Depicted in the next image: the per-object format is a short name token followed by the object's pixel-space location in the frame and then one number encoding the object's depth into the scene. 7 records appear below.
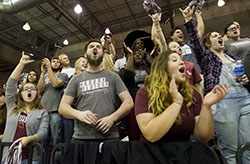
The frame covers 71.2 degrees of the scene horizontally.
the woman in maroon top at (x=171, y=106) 1.00
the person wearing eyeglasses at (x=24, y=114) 1.82
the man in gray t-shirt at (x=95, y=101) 1.49
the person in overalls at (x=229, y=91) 1.40
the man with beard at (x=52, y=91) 2.29
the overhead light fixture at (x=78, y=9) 4.94
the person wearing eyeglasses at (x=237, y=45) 1.98
